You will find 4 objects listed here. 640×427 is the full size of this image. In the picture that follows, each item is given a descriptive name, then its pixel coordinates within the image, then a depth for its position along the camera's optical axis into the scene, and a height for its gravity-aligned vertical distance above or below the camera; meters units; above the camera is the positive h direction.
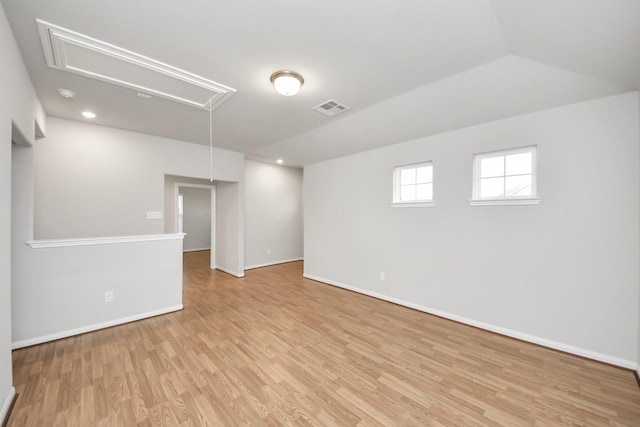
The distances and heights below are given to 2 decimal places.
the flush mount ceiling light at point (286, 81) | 2.19 +1.17
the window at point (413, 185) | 3.57 +0.40
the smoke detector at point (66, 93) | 2.59 +1.26
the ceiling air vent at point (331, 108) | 2.83 +1.24
